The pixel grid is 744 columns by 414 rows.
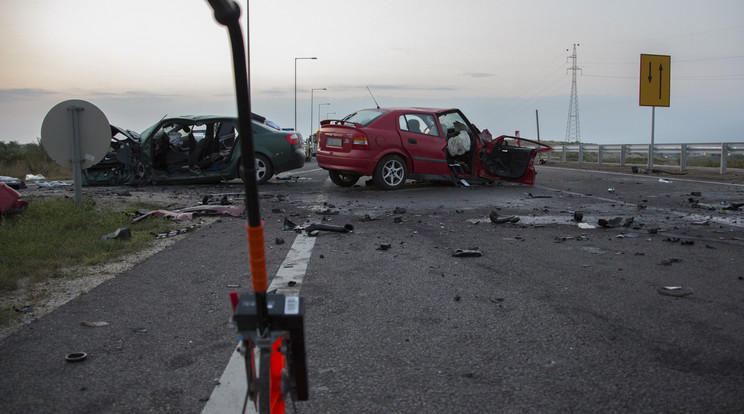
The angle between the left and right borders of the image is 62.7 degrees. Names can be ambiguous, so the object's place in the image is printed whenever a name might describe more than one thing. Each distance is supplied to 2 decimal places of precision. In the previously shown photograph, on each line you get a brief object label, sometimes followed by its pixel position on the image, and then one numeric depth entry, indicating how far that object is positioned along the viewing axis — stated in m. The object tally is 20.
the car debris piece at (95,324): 3.69
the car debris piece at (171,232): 7.25
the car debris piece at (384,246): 6.25
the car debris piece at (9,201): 8.00
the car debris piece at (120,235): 6.83
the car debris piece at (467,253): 5.88
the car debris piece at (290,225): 7.72
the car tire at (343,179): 14.41
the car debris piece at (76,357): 3.07
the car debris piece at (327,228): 7.41
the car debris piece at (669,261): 5.47
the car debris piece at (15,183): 14.24
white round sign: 8.70
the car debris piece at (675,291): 4.34
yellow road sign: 21.22
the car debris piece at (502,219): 8.23
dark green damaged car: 14.14
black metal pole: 1.57
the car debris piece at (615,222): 7.85
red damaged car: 12.59
